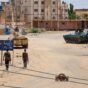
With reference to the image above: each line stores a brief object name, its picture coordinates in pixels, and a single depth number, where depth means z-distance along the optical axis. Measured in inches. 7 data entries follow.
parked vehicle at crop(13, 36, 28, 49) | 1765.9
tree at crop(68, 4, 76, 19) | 6090.6
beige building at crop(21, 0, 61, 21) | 5541.3
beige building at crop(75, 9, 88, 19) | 6097.4
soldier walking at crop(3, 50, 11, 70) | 1205.5
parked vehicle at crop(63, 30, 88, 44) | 2775.6
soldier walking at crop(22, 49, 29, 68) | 1274.6
